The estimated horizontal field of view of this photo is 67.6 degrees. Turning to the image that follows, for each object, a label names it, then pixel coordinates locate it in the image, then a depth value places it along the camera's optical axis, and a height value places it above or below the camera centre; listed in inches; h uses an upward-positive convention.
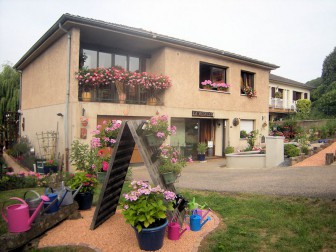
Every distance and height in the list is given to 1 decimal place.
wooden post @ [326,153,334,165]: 390.3 -41.8
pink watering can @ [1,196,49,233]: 139.8 -51.4
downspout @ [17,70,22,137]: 669.3 +44.6
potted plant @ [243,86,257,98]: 619.2 +96.7
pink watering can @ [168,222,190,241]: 154.2 -63.0
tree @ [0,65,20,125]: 777.8 +115.3
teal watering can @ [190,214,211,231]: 168.2 -62.6
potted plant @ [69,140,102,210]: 201.5 -46.9
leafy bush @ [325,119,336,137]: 663.1 +5.6
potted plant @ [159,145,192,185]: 171.6 -24.6
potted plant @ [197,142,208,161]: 526.0 -42.8
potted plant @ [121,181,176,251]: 135.0 -46.4
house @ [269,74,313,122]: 1026.7 +153.4
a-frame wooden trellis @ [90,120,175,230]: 162.6 -24.2
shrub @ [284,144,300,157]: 438.0 -35.6
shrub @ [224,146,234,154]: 557.6 -44.4
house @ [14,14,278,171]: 386.6 +85.3
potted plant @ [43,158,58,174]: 397.7 -60.3
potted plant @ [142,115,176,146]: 165.3 -1.1
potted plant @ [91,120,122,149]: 220.1 -5.9
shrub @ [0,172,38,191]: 296.5 -65.6
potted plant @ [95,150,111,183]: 229.6 -34.1
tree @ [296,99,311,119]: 1062.7 +107.8
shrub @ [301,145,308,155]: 470.6 -35.2
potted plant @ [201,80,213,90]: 540.1 +99.2
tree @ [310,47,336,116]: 1180.1 +260.3
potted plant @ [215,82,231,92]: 560.7 +99.4
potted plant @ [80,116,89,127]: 373.0 +11.0
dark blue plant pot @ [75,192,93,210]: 204.2 -58.5
